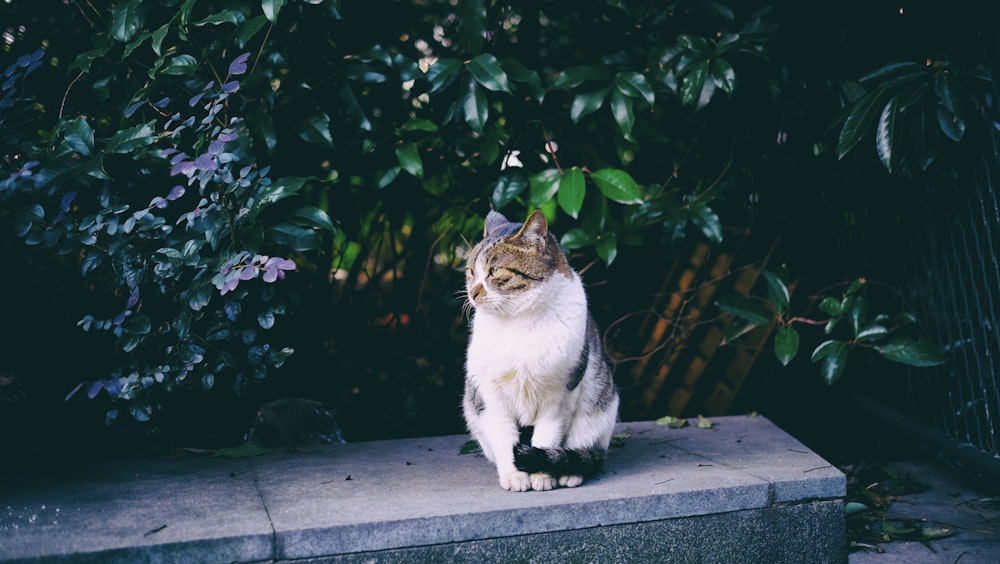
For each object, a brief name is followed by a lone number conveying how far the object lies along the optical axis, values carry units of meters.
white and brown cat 2.44
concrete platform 2.08
